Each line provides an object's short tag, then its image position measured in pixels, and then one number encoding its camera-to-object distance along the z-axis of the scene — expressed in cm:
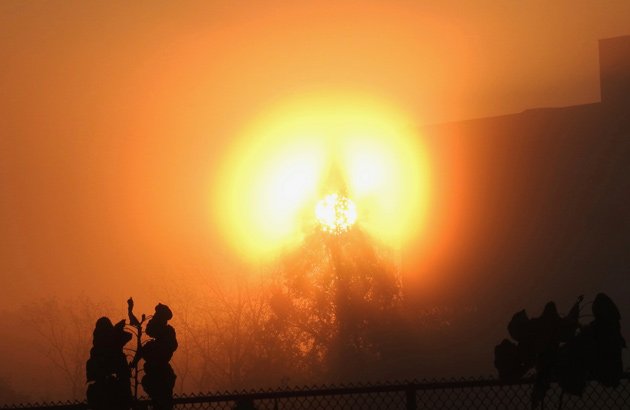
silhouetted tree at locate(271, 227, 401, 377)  10281
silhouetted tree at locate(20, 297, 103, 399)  14625
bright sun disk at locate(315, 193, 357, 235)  10750
